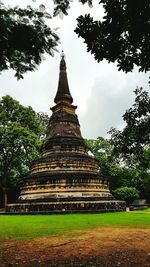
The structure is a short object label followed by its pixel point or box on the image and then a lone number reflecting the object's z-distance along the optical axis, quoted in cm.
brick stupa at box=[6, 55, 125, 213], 1421
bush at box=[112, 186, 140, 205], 2385
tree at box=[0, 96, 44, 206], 2108
